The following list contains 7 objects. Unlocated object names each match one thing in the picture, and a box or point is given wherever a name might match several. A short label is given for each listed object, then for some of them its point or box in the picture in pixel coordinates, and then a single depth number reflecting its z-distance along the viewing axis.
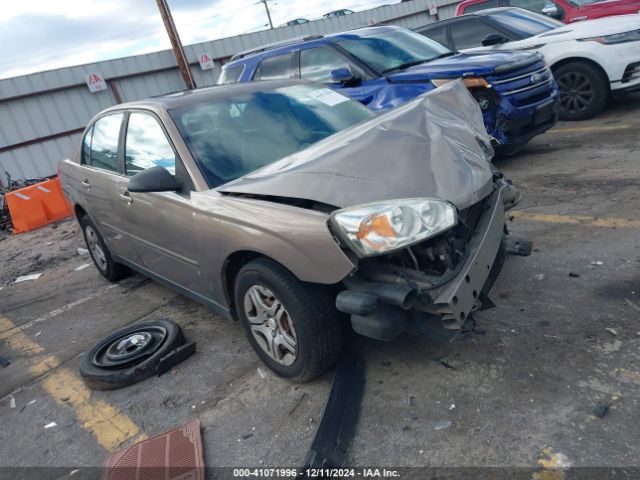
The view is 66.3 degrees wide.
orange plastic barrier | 8.85
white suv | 6.78
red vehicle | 8.29
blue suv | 5.60
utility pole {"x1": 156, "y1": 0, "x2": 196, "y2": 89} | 14.75
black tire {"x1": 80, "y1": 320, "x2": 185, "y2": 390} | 3.20
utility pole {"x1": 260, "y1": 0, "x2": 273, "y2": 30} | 43.99
